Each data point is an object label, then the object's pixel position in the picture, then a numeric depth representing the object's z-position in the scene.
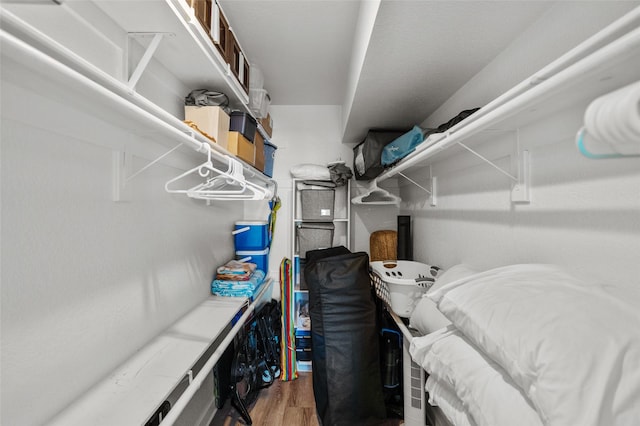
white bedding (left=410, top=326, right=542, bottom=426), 0.49
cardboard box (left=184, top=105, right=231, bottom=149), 1.11
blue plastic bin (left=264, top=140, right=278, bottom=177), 1.97
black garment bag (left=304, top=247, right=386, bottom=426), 1.40
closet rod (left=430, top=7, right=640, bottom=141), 0.34
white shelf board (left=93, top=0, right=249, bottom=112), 0.74
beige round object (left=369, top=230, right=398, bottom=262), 2.03
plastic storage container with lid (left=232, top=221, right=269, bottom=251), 1.95
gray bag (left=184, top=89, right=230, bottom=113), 1.17
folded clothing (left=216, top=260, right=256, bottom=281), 1.56
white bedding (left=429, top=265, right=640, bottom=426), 0.36
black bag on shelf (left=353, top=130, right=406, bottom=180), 1.76
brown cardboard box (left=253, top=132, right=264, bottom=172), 1.61
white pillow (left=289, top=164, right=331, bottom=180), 2.07
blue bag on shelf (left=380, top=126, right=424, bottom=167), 1.33
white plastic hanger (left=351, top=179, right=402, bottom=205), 1.91
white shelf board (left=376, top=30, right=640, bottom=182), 0.35
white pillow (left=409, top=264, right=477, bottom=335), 0.92
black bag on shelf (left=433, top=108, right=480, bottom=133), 0.95
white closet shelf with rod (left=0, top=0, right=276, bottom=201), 0.39
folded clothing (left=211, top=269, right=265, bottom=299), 1.51
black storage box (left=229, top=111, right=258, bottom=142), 1.34
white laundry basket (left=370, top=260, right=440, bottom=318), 1.23
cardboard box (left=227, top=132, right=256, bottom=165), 1.28
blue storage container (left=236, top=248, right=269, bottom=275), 1.96
